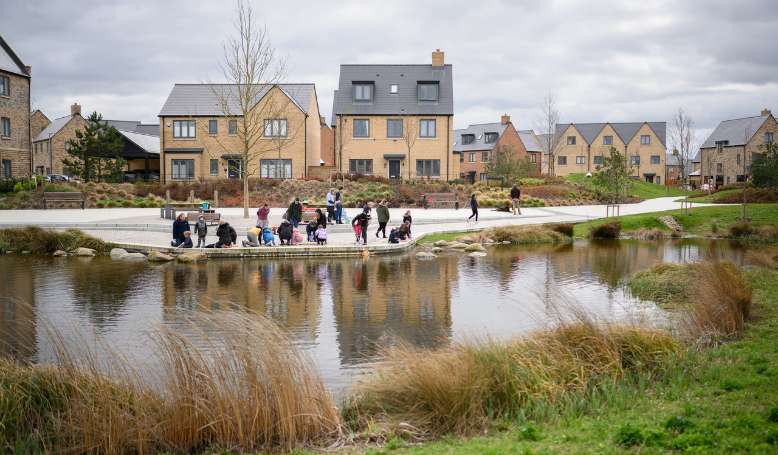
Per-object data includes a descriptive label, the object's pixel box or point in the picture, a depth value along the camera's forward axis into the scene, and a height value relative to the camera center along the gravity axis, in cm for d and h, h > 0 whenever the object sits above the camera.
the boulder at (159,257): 2178 -177
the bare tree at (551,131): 7156 +772
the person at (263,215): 2412 -49
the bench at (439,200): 4181 +6
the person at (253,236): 2272 -115
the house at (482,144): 7900 +679
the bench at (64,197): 3894 +33
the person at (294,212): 2603 -42
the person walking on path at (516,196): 3728 +25
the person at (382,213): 2594 -46
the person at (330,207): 3034 -25
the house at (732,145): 7688 +637
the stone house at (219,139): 5247 +496
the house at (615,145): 8619 +702
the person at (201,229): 2280 -91
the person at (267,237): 2330 -122
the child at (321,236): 2373 -121
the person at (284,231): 2367 -103
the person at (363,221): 2312 -68
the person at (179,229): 2264 -90
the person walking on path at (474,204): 3241 -18
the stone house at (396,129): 5394 +572
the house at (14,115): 4812 +637
